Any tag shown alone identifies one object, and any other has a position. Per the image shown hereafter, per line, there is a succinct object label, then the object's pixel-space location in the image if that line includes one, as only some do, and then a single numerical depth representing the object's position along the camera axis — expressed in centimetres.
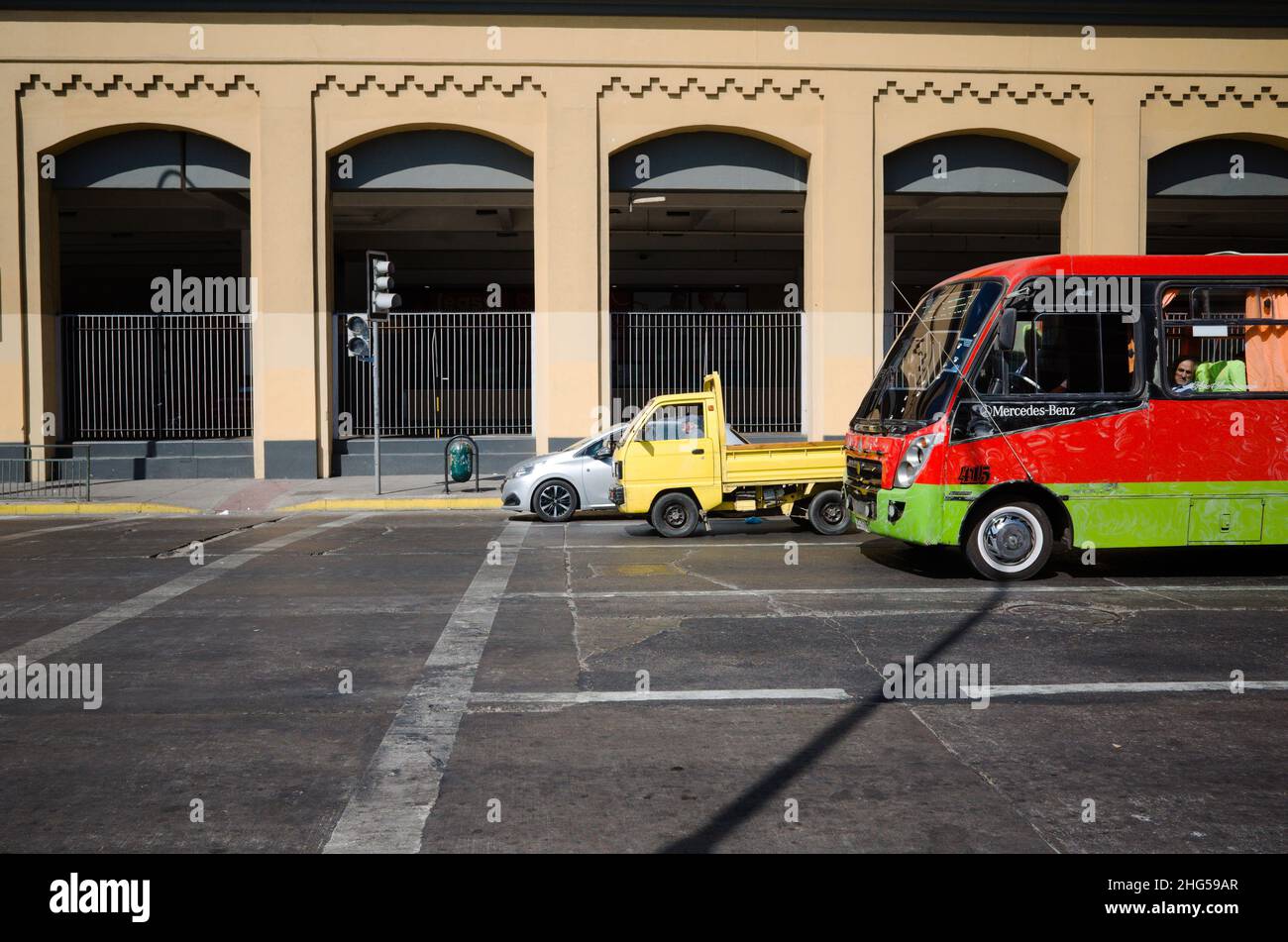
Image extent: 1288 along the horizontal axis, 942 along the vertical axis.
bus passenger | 1117
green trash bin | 1939
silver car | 1642
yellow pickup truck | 1455
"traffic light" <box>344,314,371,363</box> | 1934
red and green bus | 1094
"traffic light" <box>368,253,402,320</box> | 1909
